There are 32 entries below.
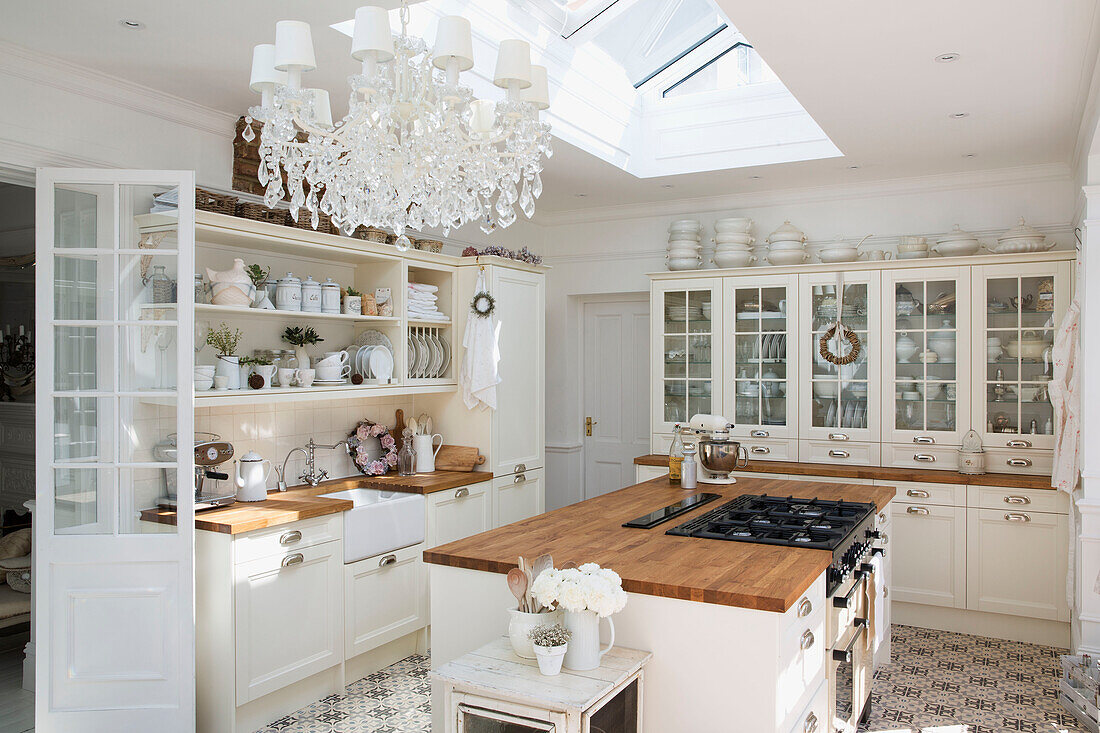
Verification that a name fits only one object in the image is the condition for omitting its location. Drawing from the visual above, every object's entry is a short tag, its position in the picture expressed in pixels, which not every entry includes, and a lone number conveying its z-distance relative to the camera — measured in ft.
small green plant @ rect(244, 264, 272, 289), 12.50
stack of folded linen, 15.40
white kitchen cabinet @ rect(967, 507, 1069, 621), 14.78
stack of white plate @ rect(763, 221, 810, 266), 17.93
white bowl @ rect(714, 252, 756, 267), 18.43
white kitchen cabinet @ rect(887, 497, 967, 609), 15.53
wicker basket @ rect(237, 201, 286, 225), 11.99
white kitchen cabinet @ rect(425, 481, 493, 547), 14.48
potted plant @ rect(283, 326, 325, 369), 13.50
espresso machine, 11.71
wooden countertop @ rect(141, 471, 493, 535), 10.87
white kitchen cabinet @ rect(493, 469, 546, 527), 16.39
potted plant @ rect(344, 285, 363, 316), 14.03
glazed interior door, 10.44
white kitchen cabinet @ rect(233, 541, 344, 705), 11.01
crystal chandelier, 7.23
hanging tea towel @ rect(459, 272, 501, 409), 16.02
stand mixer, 13.21
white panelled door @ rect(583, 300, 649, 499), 21.29
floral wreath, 15.15
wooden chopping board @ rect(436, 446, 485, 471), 16.10
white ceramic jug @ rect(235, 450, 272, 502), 12.32
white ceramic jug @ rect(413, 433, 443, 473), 15.87
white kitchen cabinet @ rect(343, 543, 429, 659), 12.76
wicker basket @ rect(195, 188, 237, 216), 11.38
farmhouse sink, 12.72
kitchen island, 7.14
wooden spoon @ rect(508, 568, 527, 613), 7.28
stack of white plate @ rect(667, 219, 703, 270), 18.94
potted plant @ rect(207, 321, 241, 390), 11.90
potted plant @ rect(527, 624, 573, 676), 6.79
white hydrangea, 6.78
